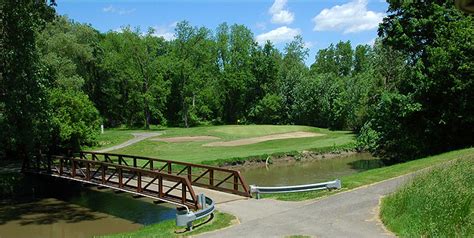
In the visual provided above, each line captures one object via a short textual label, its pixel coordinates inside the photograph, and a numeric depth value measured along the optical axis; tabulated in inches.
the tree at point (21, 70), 872.3
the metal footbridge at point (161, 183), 673.0
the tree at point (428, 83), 1088.2
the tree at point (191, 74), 3095.5
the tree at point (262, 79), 3253.0
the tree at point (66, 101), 1359.5
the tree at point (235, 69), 3321.9
